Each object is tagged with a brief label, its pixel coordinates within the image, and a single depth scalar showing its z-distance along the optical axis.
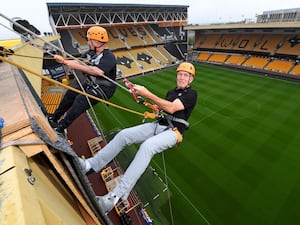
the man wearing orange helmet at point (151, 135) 2.79
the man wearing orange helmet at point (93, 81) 3.70
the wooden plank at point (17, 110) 1.48
